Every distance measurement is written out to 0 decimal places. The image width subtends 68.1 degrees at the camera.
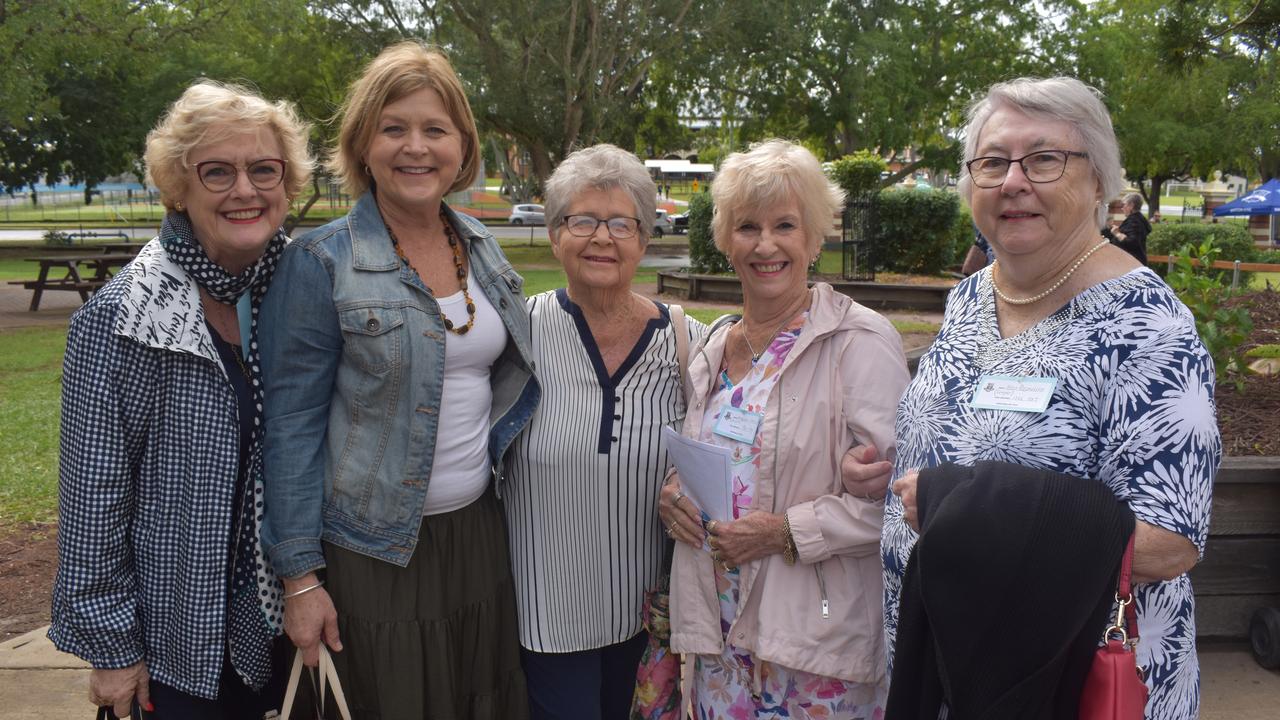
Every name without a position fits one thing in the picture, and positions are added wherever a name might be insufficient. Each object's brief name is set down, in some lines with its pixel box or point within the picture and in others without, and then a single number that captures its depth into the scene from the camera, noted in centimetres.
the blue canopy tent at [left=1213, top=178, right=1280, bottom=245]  3166
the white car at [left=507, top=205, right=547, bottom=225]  4475
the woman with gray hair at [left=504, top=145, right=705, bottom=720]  279
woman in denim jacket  245
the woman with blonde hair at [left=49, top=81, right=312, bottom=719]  222
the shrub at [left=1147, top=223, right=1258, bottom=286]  2100
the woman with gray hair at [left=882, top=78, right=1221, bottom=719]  185
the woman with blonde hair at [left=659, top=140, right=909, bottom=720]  247
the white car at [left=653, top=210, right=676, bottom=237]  3997
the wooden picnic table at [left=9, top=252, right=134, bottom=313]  1492
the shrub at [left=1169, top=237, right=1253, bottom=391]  470
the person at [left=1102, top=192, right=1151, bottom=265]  1196
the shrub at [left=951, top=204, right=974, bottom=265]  1885
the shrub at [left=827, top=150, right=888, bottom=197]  1714
